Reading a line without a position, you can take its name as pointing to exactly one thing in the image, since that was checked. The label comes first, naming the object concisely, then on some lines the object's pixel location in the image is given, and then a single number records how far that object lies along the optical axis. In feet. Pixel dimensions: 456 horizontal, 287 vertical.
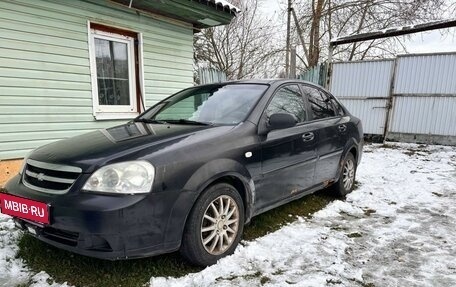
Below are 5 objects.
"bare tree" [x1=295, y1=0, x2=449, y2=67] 46.14
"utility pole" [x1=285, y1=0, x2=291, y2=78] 54.91
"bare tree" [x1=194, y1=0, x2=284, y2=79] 66.59
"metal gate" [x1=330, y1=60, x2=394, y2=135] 30.22
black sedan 7.07
